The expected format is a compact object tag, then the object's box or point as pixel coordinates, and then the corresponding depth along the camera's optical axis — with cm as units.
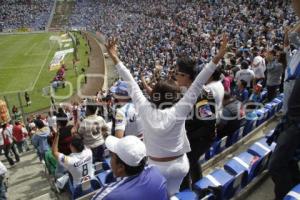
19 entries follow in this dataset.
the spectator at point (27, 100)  2512
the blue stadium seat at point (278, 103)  811
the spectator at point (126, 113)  444
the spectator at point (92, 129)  634
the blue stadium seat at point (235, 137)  652
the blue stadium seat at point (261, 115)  739
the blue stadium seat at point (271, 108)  780
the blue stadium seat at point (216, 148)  616
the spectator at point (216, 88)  471
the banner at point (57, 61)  2972
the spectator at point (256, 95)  908
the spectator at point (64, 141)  621
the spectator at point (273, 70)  881
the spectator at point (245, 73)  951
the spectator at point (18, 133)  1150
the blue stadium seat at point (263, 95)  936
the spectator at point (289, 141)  312
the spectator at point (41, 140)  873
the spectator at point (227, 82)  914
